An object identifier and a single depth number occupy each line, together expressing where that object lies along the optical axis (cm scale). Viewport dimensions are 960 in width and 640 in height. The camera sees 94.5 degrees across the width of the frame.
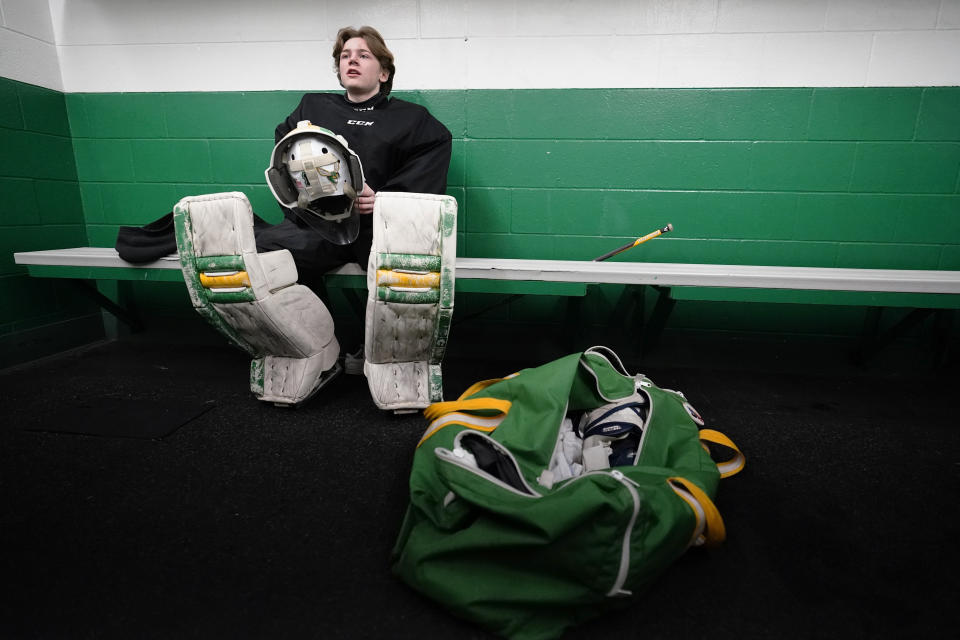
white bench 151
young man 160
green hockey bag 72
